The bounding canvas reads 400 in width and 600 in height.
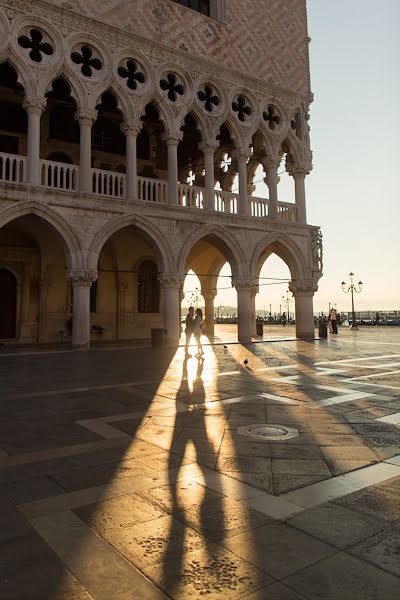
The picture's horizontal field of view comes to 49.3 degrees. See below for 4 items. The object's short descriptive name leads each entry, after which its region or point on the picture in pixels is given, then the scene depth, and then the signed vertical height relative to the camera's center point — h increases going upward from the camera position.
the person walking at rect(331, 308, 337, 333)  28.61 +0.27
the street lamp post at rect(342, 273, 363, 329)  35.25 +3.06
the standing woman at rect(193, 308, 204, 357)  13.64 -0.12
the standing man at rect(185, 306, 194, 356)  15.16 +0.08
